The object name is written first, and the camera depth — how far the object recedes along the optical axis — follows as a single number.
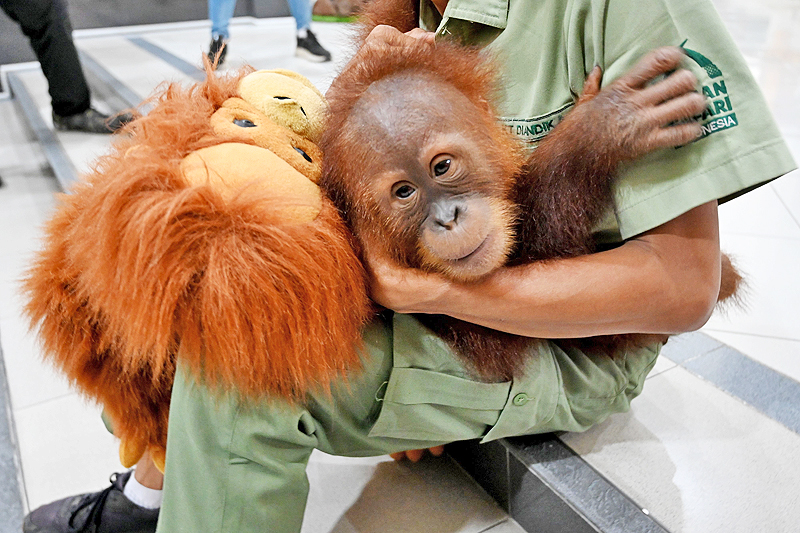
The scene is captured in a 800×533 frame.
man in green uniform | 0.68
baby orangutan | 0.73
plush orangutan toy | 0.66
